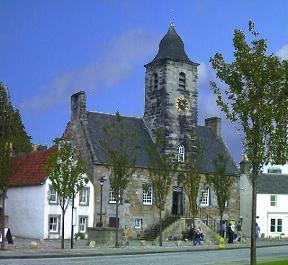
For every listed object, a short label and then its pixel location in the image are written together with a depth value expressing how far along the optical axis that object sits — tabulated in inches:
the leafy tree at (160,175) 1782.7
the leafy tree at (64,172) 1449.3
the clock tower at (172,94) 2385.6
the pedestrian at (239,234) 2147.1
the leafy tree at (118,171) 1667.1
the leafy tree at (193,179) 1905.8
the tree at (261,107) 839.7
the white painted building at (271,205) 2849.4
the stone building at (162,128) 2213.8
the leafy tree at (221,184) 2052.2
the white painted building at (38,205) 1919.3
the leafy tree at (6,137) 1344.7
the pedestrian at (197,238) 1870.1
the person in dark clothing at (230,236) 2021.0
